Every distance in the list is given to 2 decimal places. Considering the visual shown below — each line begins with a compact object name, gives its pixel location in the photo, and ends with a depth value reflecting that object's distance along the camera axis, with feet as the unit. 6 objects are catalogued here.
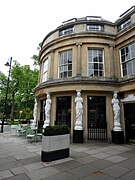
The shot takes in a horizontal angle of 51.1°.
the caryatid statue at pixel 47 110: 36.73
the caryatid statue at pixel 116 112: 32.63
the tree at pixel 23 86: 93.35
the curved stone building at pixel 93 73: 34.14
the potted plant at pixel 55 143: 18.75
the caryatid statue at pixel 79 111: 32.40
